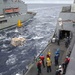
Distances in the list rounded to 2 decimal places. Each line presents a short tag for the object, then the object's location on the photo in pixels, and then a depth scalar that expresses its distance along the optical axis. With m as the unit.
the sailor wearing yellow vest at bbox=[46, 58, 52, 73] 9.10
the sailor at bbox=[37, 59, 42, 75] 9.01
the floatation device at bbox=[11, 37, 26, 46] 20.20
